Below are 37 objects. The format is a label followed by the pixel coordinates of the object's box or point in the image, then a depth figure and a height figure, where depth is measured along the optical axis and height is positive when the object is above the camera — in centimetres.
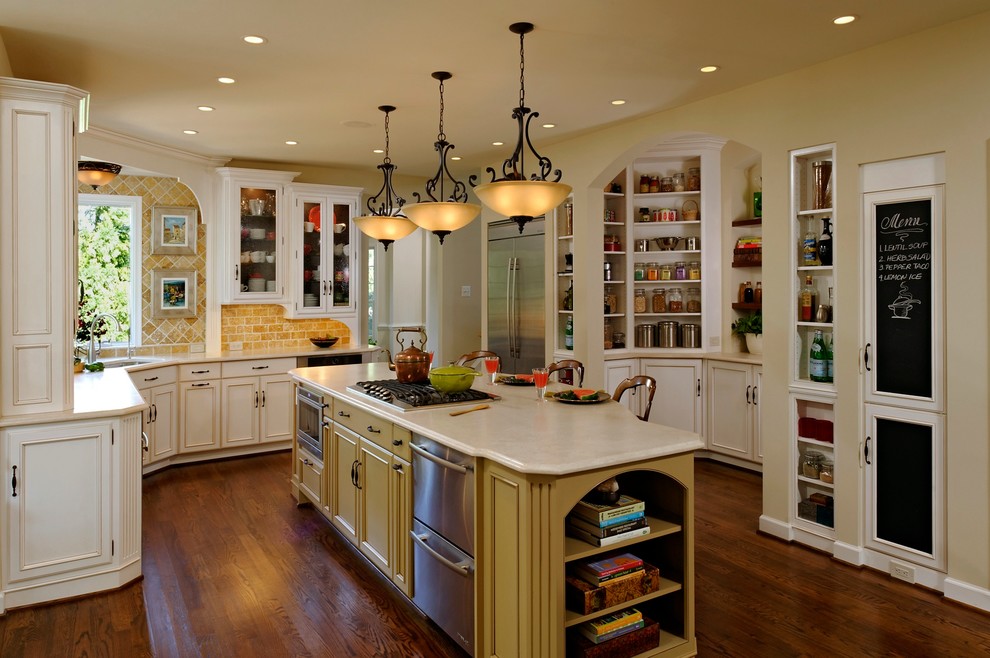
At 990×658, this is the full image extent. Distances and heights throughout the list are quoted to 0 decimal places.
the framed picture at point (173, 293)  589 +31
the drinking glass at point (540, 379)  322 -26
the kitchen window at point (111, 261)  567 +58
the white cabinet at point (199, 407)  548 -68
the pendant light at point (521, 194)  283 +58
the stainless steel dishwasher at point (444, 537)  244 -84
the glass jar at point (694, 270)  566 +49
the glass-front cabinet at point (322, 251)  621 +74
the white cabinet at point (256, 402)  567 -66
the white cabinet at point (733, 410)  514 -67
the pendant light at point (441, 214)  346 +61
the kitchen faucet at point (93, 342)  489 -11
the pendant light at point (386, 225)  416 +66
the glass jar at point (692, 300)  568 +23
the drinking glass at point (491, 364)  386 -22
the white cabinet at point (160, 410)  505 -67
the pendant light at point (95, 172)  474 +113
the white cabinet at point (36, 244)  297 +38
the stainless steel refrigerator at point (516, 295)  579 +30
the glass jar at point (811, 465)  374 -79
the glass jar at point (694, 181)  567 +127
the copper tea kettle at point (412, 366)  370 -22
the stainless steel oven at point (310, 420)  401 -60
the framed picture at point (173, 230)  588 +88
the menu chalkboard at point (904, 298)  319 +15
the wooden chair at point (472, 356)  458 -21
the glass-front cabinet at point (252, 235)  594 +85
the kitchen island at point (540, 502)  213 -64
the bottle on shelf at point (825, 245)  364 +46
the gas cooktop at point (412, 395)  310 -34
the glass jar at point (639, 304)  573 +20
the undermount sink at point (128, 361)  539 -29
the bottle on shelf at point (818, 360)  366 -19
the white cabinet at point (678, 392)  552 -55
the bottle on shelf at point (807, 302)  375 +14
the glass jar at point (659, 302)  573 +22
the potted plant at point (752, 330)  536 -3
